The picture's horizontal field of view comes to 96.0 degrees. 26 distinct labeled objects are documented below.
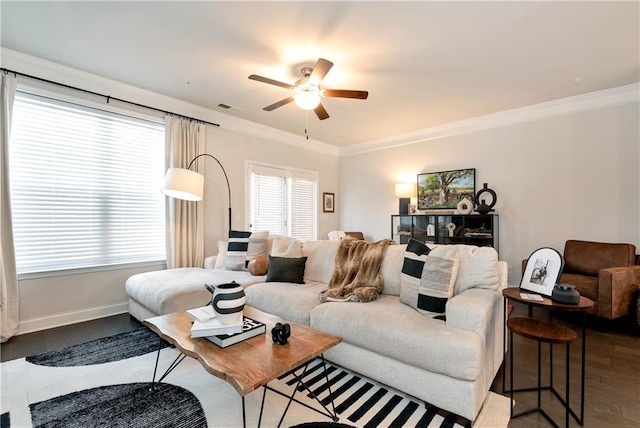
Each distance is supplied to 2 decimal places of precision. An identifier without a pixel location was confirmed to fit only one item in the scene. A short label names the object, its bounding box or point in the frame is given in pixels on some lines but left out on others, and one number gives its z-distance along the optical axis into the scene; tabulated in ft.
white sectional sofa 5.35
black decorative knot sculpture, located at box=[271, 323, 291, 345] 5.32
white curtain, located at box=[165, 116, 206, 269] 12.83
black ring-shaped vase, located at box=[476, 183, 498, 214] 14.32
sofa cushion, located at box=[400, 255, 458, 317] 6.52
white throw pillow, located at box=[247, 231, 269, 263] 11.91
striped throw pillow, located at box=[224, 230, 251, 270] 11.89
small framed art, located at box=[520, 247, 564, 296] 5.62
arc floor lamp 10.99
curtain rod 9.45
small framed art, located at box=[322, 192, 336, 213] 20.77
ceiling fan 8.63
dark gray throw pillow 10.12
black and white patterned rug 5.39
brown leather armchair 9.37
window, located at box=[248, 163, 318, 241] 16.74
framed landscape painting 15.76
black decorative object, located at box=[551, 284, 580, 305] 5.15
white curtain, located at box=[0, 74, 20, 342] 9.07
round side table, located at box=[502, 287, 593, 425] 5.05
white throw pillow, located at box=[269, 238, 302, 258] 10.87
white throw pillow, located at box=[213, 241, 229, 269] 12.53
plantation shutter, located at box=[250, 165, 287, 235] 16.65
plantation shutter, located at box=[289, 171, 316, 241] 18.80
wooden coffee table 4.30
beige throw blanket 7.94
